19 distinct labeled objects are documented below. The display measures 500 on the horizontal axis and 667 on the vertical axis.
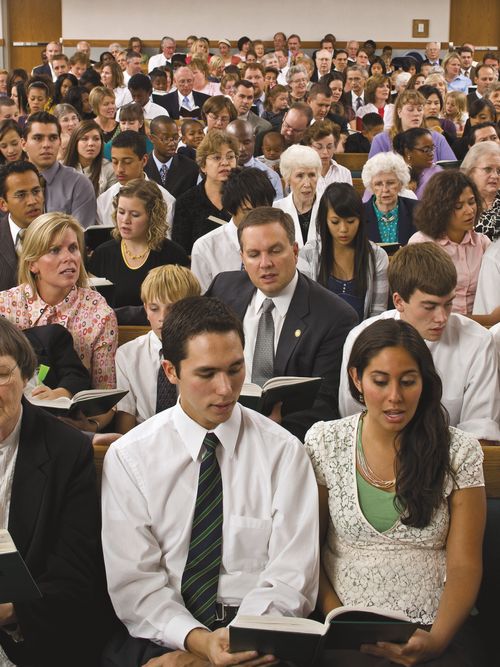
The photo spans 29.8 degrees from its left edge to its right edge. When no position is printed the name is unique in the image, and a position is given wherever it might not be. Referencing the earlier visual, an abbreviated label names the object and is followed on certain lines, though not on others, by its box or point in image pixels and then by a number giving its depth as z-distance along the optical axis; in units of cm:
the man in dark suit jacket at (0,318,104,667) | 228
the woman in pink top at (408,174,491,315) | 432
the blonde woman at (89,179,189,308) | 464
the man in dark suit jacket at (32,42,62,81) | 1322
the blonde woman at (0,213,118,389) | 361
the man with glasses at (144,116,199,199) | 689
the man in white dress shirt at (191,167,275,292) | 477
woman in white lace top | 236
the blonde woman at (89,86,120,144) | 799
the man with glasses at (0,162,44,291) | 466
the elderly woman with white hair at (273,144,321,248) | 558
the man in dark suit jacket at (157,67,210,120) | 1073
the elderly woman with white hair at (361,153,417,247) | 556
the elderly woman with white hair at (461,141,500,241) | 516
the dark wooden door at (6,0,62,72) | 1756
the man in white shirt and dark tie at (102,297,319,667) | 233
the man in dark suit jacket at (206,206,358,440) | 343
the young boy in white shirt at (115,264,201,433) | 343
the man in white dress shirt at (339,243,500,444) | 311
